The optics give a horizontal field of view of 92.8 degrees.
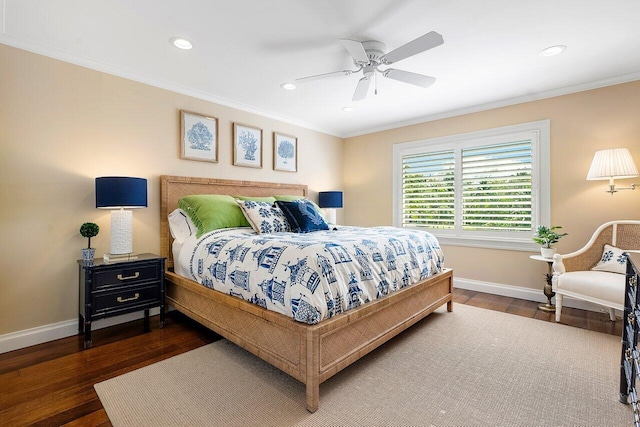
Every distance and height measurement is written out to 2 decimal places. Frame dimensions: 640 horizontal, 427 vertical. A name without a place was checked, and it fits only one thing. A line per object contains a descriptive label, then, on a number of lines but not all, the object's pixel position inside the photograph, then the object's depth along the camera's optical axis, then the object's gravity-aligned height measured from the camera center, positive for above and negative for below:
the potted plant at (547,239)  3.27 -0.31
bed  1.75 -0.79
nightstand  2.46 -0.64
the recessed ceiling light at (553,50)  2.57 +1.38
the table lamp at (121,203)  2.55 +0.09
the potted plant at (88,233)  2.53 -0.16
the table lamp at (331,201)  4.78 +0.18
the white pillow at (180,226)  3.07 -0.13
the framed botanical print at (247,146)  3.94 +0.89
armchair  2.58 -0.55
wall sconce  2.88 +0.44
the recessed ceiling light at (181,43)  2.44 +1.40
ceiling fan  2.11 +1.20
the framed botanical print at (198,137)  3.44 +0.89
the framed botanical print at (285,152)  4.43 +0.90
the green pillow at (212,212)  2.94 +0.01
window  3.69 +0.35
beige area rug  1.64 -1.10
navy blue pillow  3.16 -0.05
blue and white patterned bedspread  1.81 -0.39
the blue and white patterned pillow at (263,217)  3.00 -0.04
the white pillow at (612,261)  2.82 -0.47
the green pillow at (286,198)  3.76 +0.18
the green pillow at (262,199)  3.50 +0.16
